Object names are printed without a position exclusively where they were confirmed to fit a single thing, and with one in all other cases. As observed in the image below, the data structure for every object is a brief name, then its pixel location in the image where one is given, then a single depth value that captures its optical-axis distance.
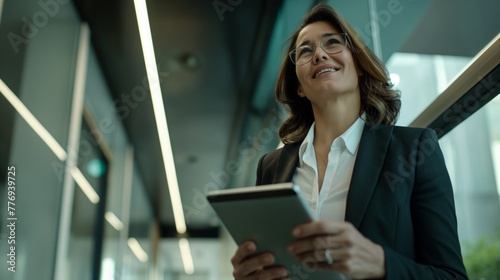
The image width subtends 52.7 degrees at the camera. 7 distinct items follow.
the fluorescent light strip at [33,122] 2.28
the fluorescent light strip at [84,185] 3.56
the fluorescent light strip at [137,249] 6.50
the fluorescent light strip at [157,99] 3.55
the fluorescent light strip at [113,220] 4.96
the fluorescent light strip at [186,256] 10.11
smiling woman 0.91
